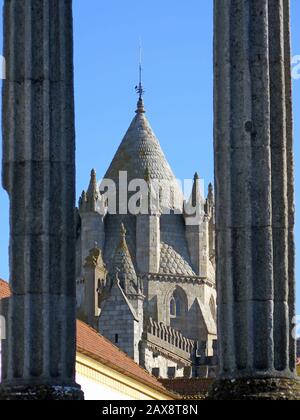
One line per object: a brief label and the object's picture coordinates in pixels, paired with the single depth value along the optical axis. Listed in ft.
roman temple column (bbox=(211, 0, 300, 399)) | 73.15
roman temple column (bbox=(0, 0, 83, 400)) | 72.95
